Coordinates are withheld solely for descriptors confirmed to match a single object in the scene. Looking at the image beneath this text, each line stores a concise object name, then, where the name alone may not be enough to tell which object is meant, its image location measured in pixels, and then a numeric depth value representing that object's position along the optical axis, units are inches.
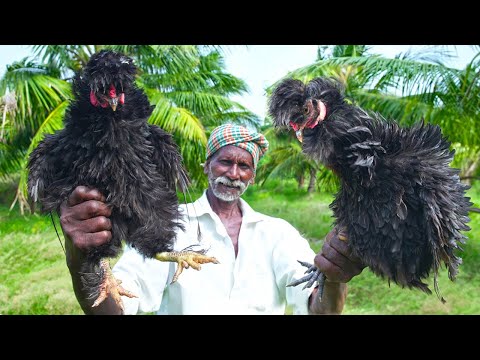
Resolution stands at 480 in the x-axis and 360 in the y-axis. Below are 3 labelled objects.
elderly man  70.1
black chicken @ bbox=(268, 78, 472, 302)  50.3
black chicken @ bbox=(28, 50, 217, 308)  47.9
